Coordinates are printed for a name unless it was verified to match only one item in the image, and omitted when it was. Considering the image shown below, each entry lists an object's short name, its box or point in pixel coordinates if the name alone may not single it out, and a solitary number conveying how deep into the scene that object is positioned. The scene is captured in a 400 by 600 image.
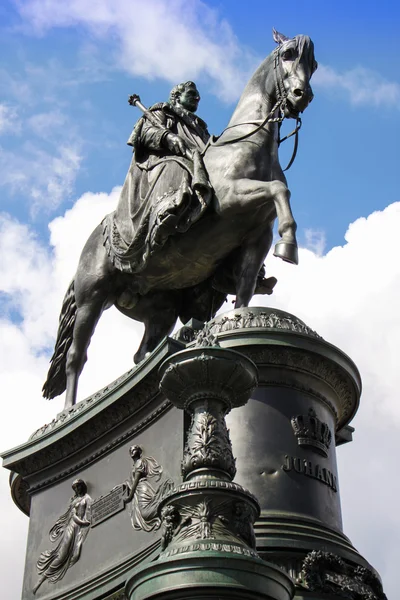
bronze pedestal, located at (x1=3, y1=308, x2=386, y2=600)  11.72
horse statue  18.58
